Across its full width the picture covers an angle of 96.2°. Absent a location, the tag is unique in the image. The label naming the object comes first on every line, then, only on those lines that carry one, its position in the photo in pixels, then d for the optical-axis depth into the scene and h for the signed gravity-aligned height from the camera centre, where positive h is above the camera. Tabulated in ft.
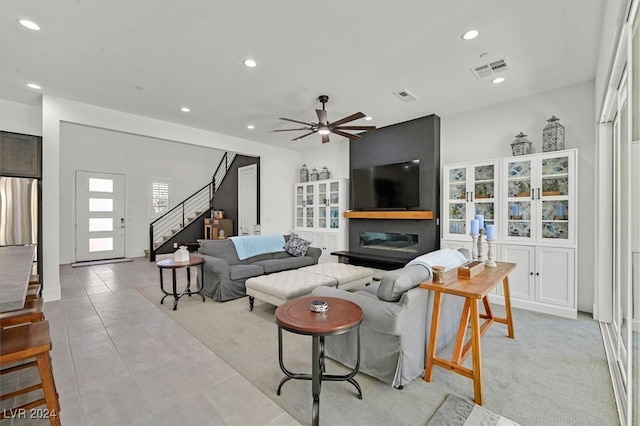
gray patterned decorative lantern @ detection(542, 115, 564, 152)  12.09 +3.32
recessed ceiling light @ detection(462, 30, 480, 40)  8.70 +5.51
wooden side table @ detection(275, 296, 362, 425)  5.51 -2.17
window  28.53 +1.67
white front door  24.63 -0.22
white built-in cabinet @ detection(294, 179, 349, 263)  20.58 -0.03
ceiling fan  12.14 +3.96
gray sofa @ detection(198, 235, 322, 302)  13.53 -2.73
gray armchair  6.71 -2.83
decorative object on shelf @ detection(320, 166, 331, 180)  22.17 +3.09
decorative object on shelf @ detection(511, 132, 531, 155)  12.92 +3.12
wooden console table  6.31 -2.51
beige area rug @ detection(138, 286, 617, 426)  5.98 -4.14
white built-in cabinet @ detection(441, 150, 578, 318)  11.47 -0.35
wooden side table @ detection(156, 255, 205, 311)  12.70 -2.40
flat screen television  16.69 +1.70
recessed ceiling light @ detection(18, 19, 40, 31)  8.37 +5.61
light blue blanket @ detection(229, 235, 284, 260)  15.90 -1.81
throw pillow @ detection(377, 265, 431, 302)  6.93 -1.69
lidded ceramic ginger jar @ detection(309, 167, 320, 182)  22.70 +3.07
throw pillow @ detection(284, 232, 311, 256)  17.57 -2.02
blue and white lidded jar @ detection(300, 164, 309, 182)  23.47 +3.17
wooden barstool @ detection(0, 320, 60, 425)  4.49 -2.15
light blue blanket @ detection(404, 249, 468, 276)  7.90 -1.35
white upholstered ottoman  11.02 -2.84
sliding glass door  5.28 -0.24
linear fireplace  17.07 -1.75
